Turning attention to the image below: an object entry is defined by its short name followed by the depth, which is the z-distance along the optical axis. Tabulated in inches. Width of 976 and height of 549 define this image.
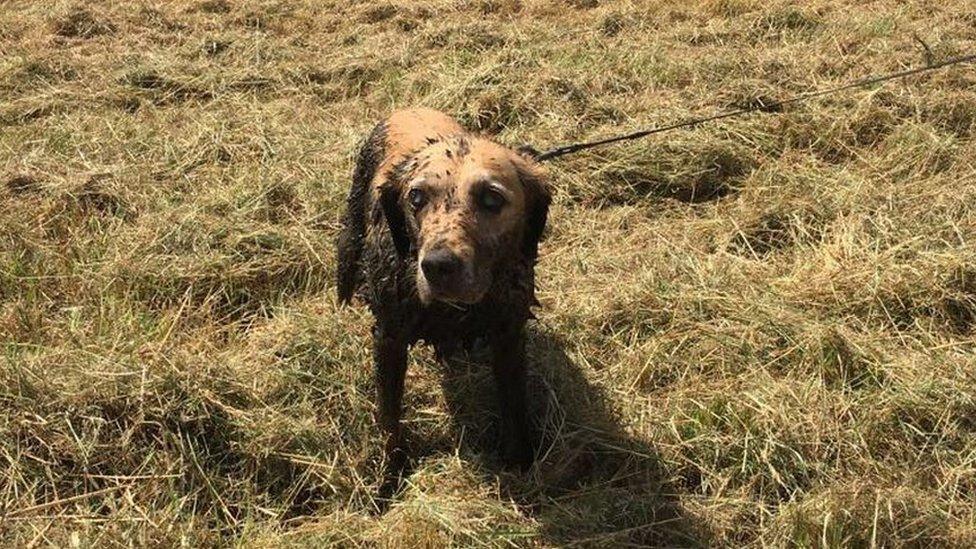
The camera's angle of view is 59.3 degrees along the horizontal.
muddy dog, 111.0
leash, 150.3
